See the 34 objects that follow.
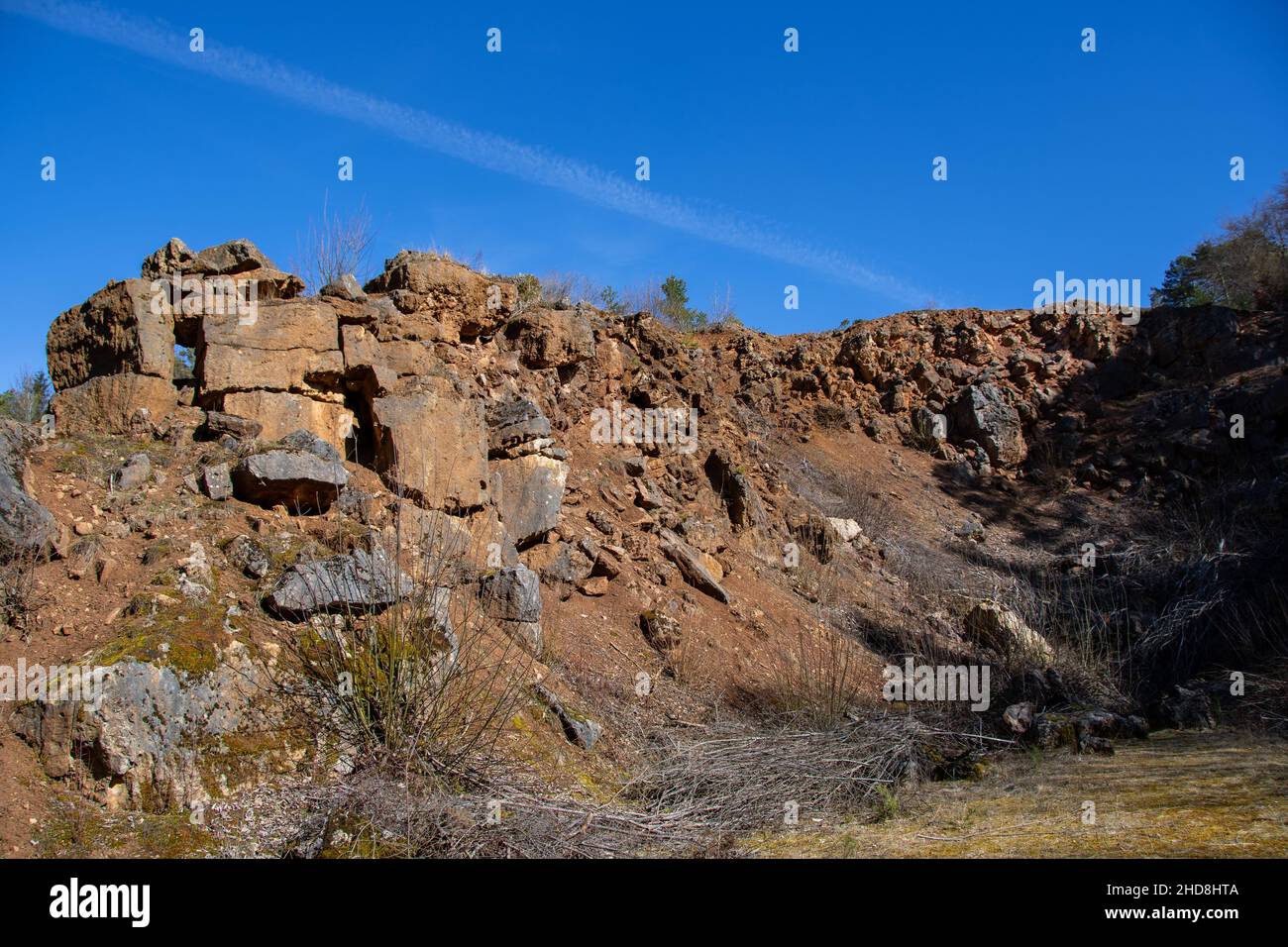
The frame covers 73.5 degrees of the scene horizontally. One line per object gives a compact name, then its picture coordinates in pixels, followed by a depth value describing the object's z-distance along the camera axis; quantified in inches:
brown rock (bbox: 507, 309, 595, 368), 426.9
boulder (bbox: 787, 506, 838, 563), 510.0
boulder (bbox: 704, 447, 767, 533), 482.6
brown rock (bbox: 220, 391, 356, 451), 287.1
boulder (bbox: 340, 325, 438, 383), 315.9
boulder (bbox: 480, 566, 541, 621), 285.4
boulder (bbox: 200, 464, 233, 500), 243.8
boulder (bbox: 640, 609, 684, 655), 347.9
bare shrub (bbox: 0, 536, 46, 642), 181.2
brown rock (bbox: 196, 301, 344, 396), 283.9
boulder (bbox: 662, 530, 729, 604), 399.2
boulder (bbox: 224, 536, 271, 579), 219.9
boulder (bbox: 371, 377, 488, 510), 300.0
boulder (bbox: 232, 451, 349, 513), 247.3
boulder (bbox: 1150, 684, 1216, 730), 262.1
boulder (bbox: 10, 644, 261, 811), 161.5
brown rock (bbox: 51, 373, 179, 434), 269.1
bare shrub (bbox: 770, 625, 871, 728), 281.7
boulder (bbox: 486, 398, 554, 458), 354.0
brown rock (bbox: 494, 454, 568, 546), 346.0
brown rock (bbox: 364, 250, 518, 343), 367.9
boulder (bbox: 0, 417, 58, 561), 189.6
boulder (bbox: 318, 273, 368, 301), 328.8
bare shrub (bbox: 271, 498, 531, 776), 195.2
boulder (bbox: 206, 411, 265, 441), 268.4
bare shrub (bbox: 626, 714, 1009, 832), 220.5
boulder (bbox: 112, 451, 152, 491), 233.9
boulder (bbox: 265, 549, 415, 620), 211.9
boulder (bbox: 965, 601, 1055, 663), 369.4
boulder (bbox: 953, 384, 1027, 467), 757.3
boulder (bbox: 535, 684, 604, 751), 252.4
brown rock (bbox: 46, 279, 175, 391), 279.6
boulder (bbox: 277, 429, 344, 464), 262.3
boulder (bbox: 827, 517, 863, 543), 544.1
